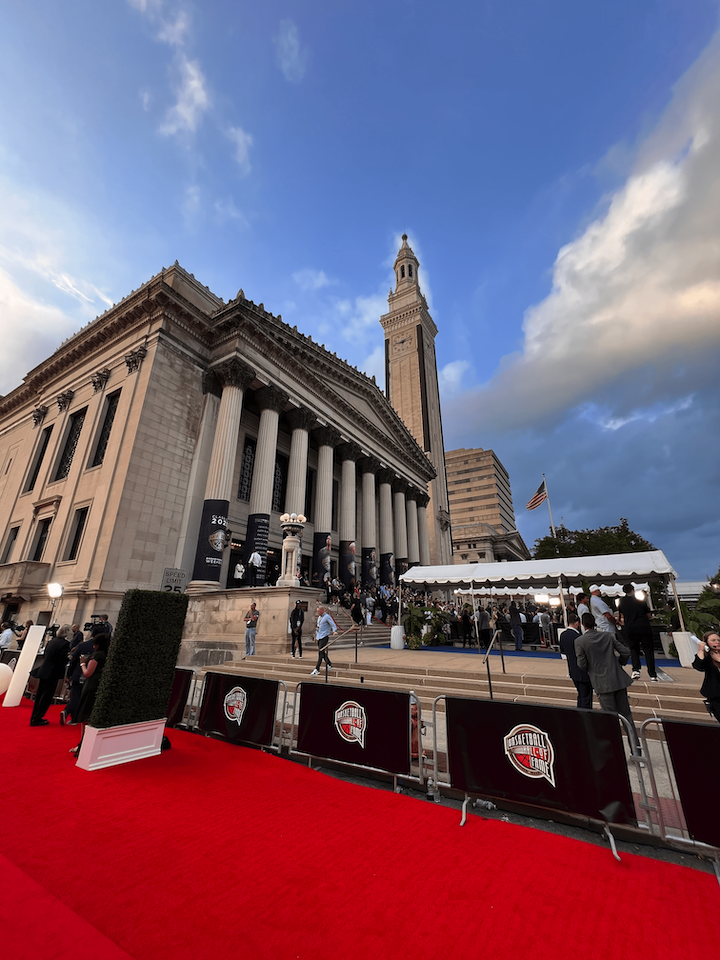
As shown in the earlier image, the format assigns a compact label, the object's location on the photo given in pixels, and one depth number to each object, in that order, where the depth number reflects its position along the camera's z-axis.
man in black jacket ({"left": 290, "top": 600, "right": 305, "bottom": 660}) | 13.08
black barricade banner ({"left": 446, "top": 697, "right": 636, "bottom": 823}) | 4.12
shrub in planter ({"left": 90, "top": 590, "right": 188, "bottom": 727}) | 6.24
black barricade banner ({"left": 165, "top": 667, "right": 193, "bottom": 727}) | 8.35
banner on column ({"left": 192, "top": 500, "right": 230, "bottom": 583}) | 19.30
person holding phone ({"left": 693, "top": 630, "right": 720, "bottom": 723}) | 5.14
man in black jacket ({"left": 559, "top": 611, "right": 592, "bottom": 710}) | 6.50
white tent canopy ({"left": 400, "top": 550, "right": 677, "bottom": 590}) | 13.57
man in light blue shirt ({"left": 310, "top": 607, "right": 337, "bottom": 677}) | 11.36
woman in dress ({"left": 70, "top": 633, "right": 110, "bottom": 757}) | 7.46
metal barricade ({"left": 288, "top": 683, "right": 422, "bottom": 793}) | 5.16
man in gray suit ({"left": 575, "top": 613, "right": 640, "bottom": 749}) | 5.62
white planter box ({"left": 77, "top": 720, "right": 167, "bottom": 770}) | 5.89
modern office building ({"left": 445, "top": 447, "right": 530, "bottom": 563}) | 82.62
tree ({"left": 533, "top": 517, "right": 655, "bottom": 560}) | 42.03
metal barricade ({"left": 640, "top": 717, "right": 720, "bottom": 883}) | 3.77
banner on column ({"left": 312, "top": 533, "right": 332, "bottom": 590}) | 23.77
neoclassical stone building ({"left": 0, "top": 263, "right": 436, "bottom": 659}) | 19.31
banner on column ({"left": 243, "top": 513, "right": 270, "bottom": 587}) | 20.28
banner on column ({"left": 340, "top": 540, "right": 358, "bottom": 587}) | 26.44
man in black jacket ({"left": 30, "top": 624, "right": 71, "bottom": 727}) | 8.23
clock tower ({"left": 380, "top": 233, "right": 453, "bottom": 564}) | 48.41
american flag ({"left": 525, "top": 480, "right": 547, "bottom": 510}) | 25.31
